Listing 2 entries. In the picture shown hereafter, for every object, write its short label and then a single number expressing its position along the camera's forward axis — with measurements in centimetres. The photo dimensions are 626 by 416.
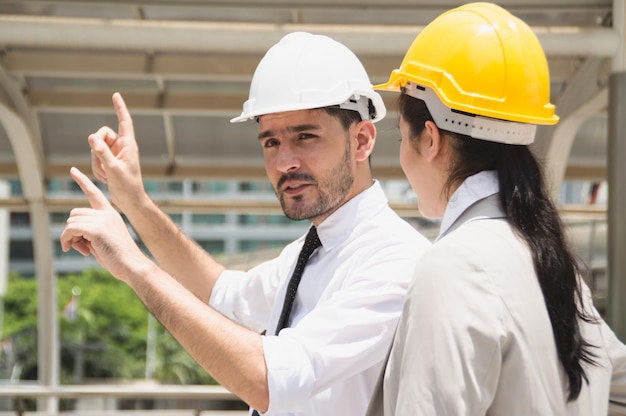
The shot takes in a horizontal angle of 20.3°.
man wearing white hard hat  228
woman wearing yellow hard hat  199
